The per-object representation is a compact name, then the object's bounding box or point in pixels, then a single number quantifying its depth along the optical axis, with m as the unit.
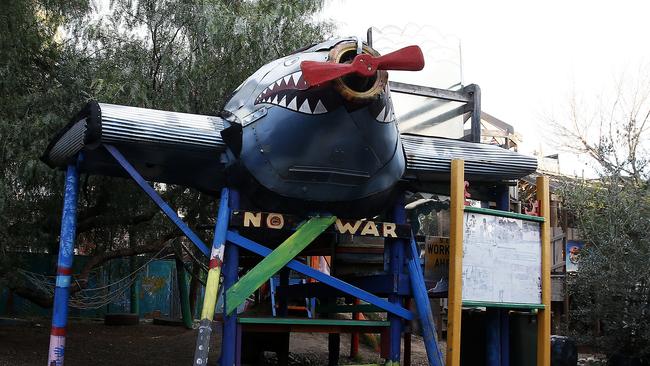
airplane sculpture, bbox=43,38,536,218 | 5.53
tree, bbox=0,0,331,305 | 9.10
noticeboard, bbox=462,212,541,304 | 6.25
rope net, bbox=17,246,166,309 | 9.63
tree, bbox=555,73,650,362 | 9.19
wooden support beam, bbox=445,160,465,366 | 5.87
